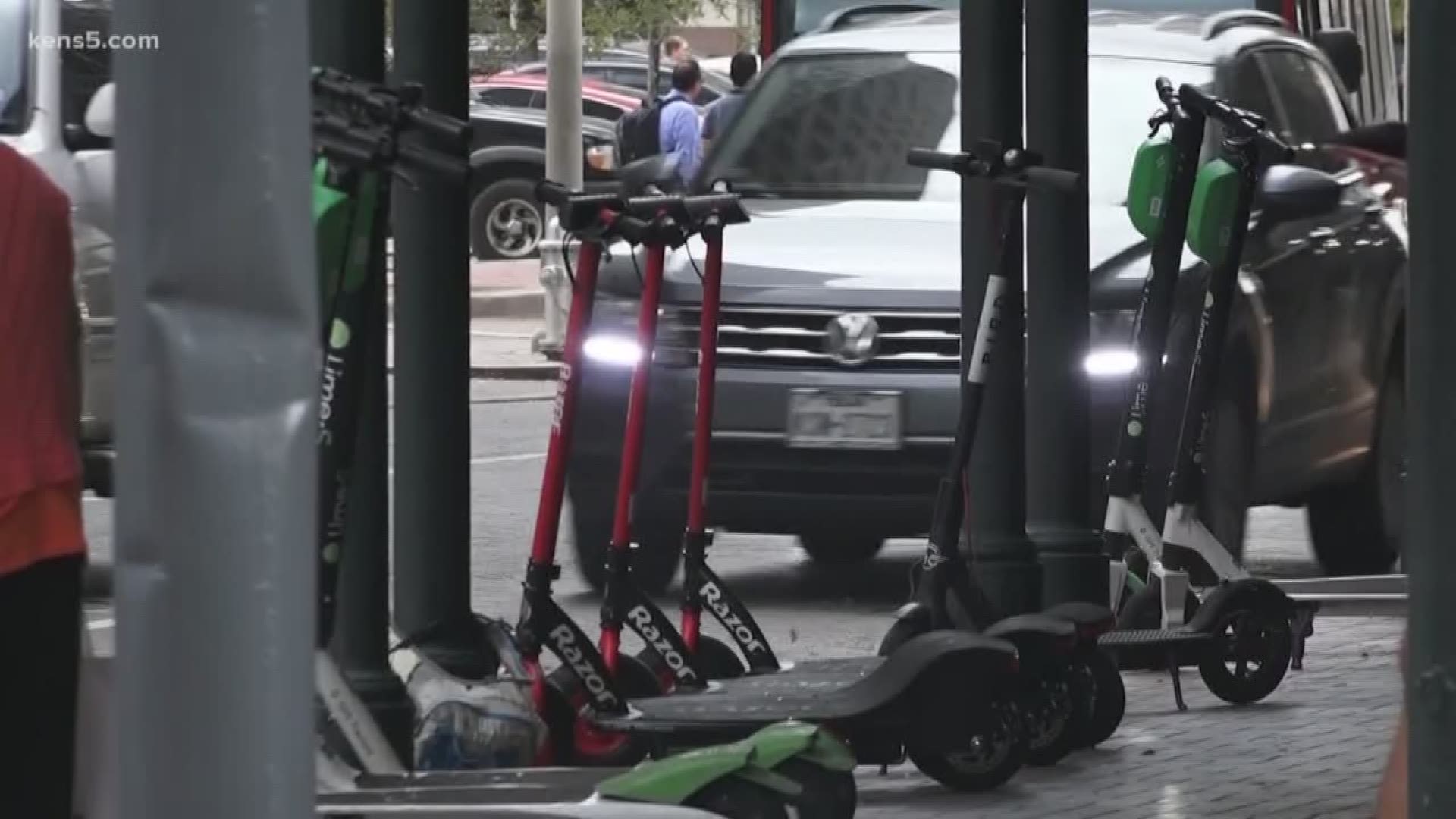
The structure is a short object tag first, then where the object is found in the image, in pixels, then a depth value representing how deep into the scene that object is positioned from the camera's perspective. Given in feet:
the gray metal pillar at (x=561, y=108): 135.54
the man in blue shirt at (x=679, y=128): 140.46
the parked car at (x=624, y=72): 232.94
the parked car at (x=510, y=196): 191.93
